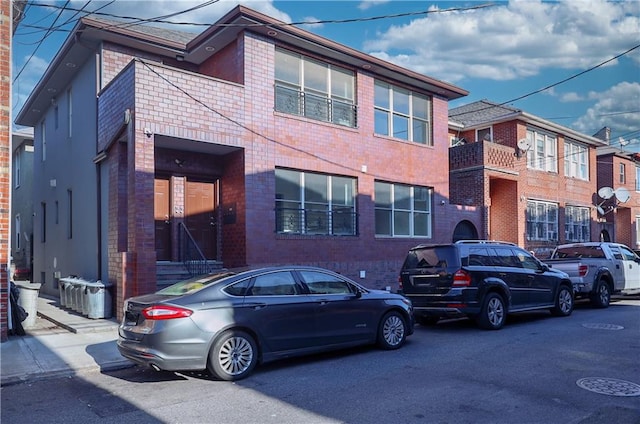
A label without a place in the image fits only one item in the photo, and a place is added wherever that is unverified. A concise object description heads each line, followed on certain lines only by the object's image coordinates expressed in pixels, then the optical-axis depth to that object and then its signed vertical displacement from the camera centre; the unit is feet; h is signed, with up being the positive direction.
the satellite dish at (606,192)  89.51 +6.00
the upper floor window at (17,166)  83.35 +10.94
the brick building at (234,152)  38.81 +6.82
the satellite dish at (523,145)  71.61 +11.36
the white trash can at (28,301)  34.58 -4.47
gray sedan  21.49 -4.00
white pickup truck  45.06 -3.57
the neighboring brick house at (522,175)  68.90 +7.54
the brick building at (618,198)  94.68 +5.25
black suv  32.73 -3.45
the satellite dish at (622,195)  90.17 +5.53
